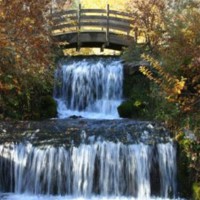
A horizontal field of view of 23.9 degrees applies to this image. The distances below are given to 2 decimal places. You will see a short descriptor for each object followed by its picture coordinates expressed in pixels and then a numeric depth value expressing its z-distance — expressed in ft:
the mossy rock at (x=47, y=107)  50.60
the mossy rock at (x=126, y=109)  50.62
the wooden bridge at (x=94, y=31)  72.08
